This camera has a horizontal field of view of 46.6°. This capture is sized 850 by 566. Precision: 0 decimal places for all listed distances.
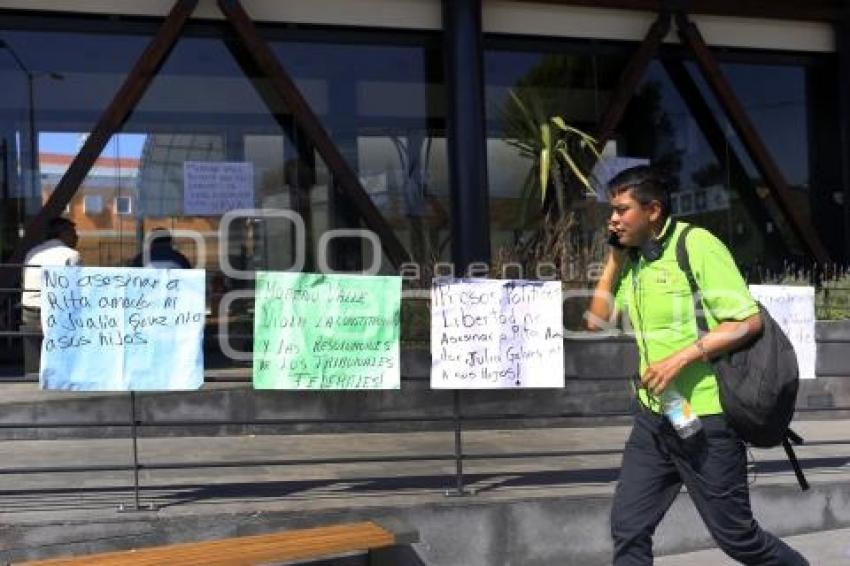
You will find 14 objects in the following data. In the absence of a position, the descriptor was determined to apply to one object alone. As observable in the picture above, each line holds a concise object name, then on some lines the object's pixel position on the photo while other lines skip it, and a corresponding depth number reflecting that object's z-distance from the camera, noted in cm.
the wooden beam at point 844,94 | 1232
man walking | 378
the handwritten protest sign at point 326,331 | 515
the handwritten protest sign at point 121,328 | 482
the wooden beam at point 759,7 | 1141
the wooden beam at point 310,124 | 998
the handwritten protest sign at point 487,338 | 537
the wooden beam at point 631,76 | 1134
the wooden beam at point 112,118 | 931
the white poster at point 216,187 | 1036
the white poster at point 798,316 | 610
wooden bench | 416
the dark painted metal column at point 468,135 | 1028
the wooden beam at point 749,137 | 1164
